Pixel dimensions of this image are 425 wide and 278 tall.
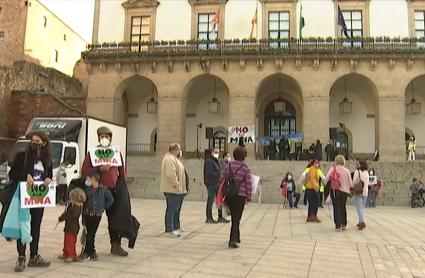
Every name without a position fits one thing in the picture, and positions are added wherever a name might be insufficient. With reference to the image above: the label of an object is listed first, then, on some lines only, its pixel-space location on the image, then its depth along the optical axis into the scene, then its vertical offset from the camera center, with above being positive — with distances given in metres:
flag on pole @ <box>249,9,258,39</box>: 25.31 +10.48
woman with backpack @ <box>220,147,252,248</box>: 6.88 -0.19
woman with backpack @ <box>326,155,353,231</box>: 9.46 -0.21
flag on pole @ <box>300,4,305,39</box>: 24.84 +10.27
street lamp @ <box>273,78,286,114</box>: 27.84 +5.43
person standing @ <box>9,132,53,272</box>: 5.05 +0.05
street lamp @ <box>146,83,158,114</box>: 28.74 +5.46
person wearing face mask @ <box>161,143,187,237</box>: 7.74 -0.12
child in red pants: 5.51 -0.65
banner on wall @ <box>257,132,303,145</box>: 24.72 +2.78
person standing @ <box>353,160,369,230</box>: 9.63 -0.06
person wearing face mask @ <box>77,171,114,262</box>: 5.55 -0.44
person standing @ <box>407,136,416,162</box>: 23.54 +2.03
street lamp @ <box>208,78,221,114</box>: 27.39 +5.28
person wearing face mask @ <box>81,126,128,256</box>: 5.80 +0.01
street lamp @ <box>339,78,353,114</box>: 27.41 +5.43
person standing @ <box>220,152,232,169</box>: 11.51 +0.62
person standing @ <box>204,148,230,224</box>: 9.94 +0.00
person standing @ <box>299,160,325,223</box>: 10.96 -0.28
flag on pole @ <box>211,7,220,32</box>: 25.30 +10.47
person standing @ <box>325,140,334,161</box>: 23.39 +1.85
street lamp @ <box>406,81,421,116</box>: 26.77 +5.30
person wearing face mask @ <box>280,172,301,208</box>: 14.97 -0.34
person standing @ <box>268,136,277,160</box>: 24.91 +2.10
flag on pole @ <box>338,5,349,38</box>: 24.37 +10.27
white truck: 14.97 +1.64
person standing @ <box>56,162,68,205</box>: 14.32 -0.31
